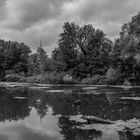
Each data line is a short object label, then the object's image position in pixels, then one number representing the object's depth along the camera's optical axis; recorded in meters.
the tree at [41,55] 47.06
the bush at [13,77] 41.66
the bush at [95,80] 33.11
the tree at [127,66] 29.70
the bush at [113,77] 30.91
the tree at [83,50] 37.03
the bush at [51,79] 33.84
